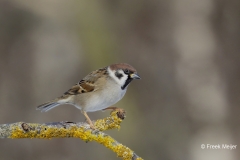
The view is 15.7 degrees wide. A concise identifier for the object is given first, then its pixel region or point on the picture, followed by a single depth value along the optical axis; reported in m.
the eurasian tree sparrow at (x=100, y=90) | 8.02
